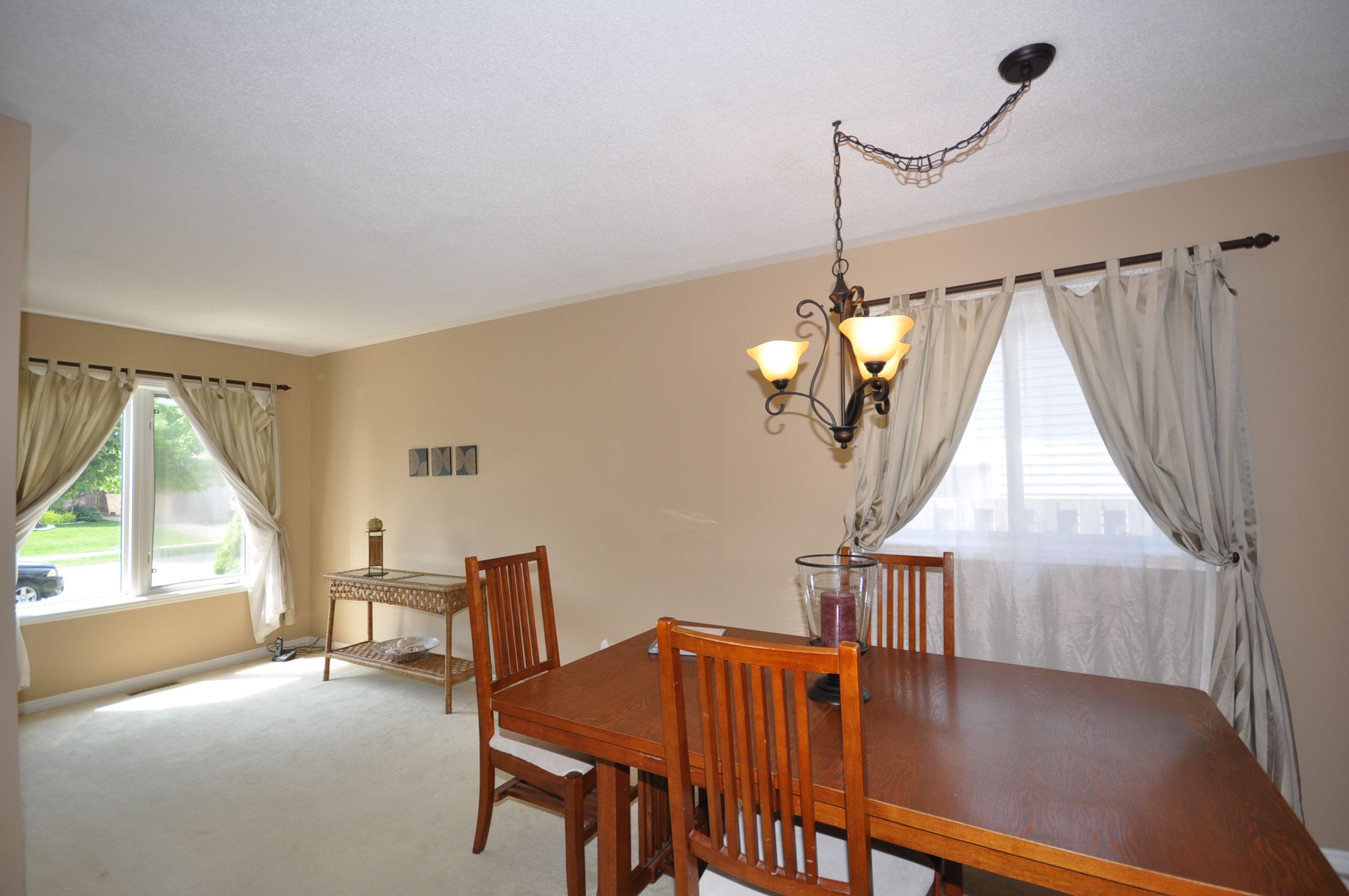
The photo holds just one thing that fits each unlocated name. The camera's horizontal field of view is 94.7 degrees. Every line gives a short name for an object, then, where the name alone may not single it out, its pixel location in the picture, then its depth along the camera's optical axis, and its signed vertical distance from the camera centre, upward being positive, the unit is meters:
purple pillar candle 1.75 -0.43
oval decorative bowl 4.27 -1.25
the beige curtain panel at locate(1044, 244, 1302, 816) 2.27 +0.09
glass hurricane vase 1.75 -0.40
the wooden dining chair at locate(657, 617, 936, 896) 1.14 -0.62
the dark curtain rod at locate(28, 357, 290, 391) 4.07 +0.77
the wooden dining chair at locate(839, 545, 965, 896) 2.23 -0.51
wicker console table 4.02 -0.87
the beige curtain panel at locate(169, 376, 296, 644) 4.93 +0.00
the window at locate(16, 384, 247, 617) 4.20 -0.37
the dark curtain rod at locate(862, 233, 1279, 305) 2.37 +0.81
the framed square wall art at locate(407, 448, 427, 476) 4.91 +0.08
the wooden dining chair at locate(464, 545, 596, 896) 1.92 -0.91
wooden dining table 1.05 -0.66
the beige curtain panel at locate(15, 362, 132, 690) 3.96 +0.33
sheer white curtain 2.49 -0.37
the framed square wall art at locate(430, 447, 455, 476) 4.74 +0.07
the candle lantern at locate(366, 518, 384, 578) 4.68 -0.58
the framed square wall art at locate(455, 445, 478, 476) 4.61 +0.07
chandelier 1.80 +0.40
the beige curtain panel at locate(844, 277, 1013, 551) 2.83 +0.22
